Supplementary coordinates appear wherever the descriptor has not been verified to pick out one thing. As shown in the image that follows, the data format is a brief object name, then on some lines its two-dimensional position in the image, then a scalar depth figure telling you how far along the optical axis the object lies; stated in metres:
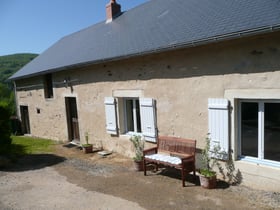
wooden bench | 5.38
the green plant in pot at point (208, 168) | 5.09
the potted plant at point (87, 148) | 8.69
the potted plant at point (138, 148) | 6.46
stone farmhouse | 4.68
